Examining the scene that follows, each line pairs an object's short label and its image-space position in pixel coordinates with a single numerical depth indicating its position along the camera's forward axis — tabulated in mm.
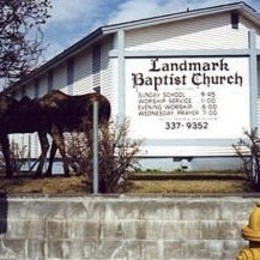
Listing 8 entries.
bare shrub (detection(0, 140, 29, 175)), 14914
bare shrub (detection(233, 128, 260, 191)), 11633
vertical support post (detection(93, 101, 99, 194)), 10883
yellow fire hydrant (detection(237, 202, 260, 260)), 6145
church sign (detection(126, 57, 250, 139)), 13312
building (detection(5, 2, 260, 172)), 13258
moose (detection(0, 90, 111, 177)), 13844
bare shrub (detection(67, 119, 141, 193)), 11461
